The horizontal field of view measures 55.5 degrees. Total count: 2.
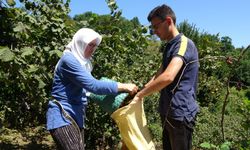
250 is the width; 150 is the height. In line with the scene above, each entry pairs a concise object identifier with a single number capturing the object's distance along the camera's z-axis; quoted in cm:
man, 172
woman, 162
